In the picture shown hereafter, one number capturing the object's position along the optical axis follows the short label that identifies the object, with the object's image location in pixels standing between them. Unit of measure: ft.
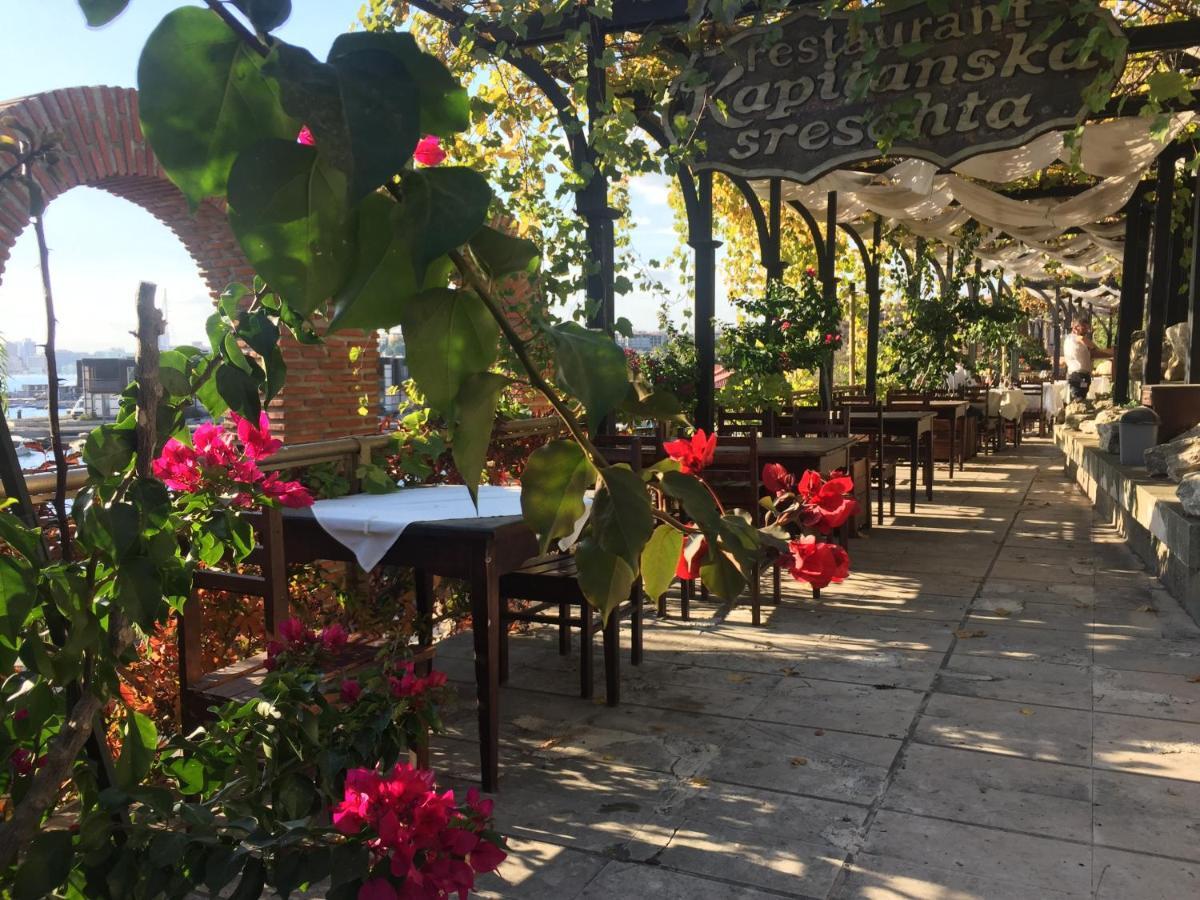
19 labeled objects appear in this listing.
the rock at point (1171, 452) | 17.28
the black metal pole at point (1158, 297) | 25.85
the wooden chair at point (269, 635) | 7.60
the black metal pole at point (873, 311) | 36.42
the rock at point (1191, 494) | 13.63
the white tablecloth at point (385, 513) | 9.32
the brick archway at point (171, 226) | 15.33
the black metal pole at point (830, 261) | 29.06
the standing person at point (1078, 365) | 44.47
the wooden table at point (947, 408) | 28.91
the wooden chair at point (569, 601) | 10.62
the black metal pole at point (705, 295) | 19.70
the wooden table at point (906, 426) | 23.66
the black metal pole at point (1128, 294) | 30.94
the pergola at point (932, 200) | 14.44
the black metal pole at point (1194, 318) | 21.04
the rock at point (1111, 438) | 22.54
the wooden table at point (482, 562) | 8.86
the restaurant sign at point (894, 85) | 13.12
